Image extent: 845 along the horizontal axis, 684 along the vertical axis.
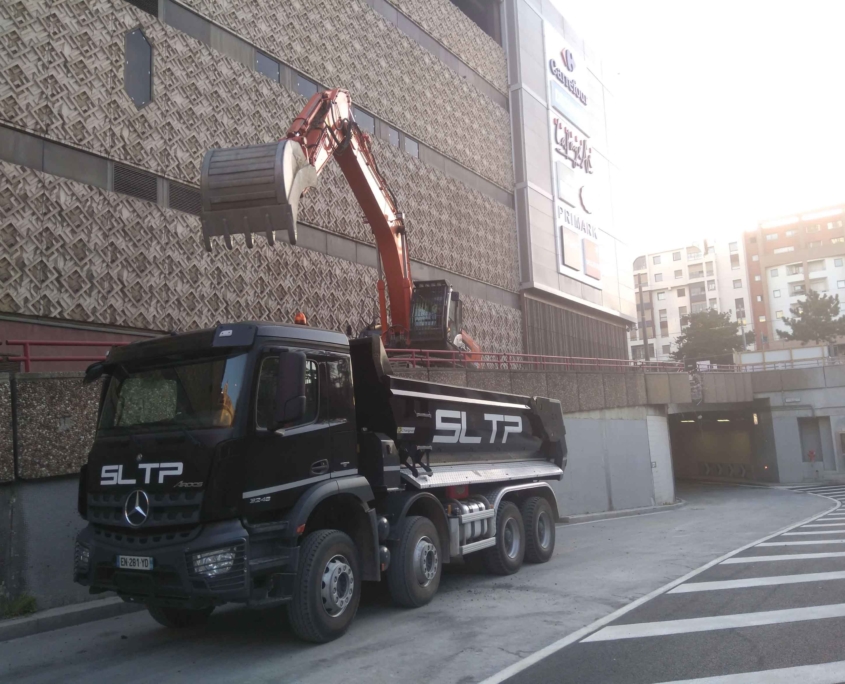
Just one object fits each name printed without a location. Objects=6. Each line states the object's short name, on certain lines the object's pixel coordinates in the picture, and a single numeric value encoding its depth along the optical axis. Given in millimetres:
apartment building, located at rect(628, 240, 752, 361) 86062
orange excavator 9492
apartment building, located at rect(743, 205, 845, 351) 77688
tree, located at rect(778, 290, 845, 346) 57562
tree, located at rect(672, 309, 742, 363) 58094
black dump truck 5848
